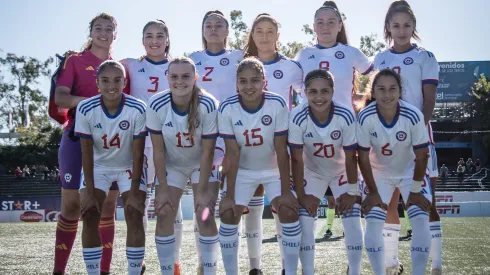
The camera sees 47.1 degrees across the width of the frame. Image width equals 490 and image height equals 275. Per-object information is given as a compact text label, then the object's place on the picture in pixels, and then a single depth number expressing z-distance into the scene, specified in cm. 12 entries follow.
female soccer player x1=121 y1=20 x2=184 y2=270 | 587
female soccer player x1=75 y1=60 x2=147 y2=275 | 495
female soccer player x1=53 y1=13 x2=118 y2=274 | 545
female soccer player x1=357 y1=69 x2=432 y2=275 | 478
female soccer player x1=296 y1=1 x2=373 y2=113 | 580
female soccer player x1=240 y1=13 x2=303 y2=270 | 561
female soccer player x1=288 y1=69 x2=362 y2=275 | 488
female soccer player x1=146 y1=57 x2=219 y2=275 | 483
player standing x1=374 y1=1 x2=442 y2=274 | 544
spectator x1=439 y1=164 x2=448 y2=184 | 3117
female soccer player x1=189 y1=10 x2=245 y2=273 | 596
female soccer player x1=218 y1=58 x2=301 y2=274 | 489
